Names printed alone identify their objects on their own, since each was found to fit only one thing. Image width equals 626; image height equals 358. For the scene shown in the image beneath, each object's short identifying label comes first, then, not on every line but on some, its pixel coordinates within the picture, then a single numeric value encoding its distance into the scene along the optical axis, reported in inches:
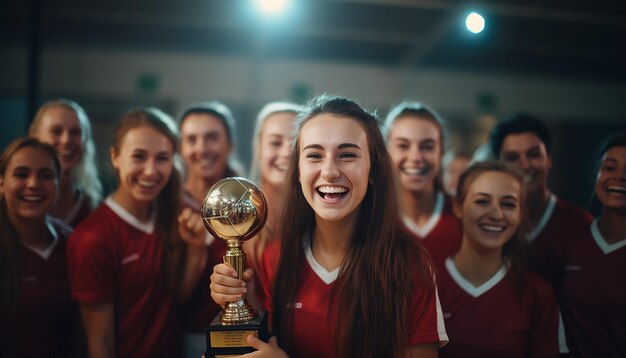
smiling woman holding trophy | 58.1
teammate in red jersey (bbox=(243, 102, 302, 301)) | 92.8
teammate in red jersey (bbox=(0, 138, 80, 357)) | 71.2
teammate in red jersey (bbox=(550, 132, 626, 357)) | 68.2
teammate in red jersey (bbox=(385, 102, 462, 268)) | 91.6
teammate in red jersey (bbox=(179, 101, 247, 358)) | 104.5
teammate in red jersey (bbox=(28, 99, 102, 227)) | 96.1
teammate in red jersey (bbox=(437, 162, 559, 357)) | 67.2
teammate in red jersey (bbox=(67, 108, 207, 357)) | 71.6
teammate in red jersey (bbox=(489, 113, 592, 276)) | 84.1
